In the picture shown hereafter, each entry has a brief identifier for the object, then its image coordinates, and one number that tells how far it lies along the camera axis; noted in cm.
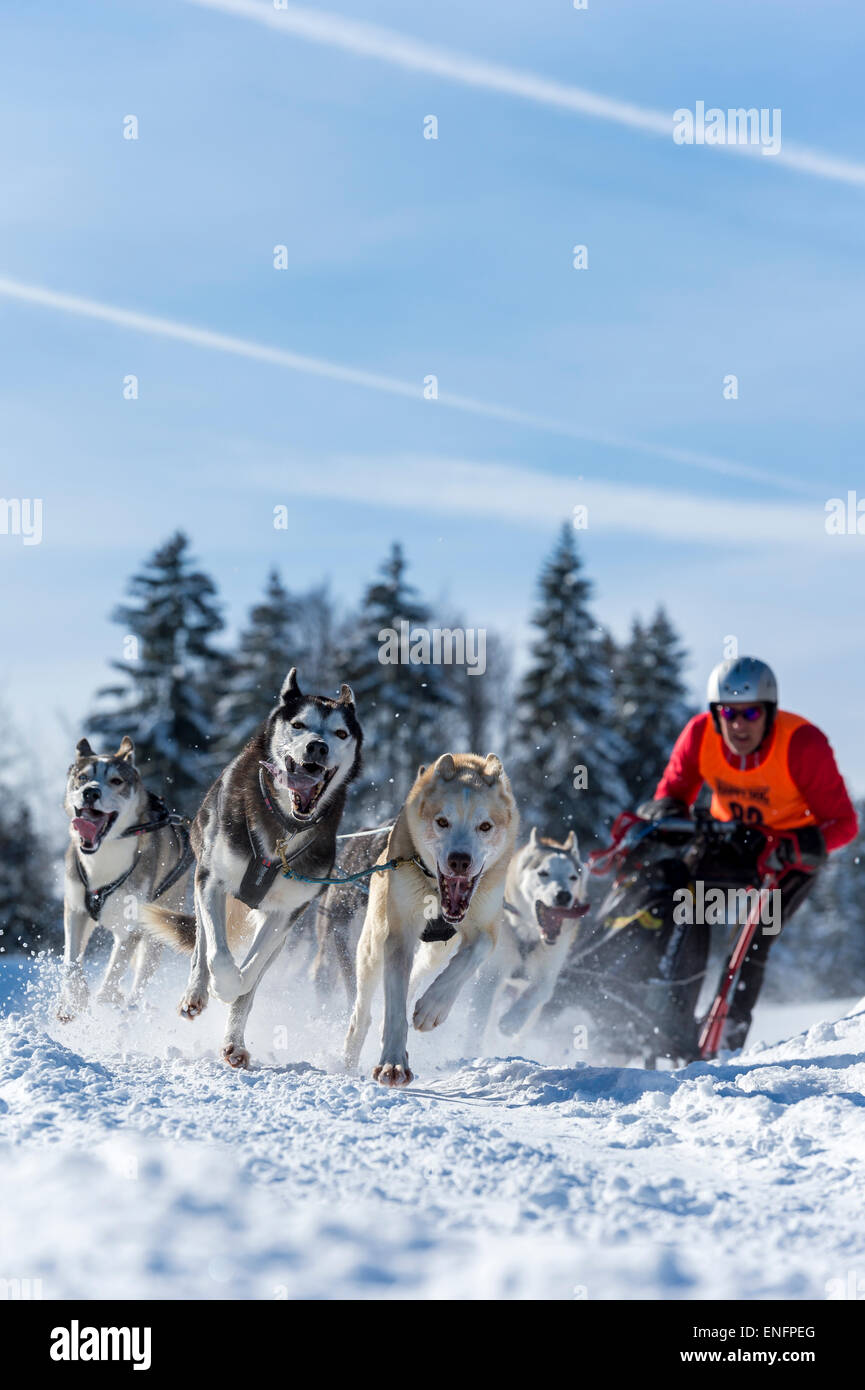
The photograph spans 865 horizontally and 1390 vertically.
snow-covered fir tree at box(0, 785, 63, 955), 2045
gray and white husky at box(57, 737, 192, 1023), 622
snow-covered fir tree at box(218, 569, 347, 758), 2258
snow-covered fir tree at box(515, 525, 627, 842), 2302
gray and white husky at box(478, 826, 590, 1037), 725
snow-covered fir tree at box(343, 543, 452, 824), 2272
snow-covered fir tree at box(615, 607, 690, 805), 2500
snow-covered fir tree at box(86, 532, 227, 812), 2078
